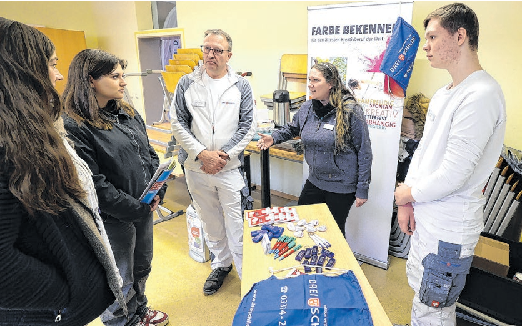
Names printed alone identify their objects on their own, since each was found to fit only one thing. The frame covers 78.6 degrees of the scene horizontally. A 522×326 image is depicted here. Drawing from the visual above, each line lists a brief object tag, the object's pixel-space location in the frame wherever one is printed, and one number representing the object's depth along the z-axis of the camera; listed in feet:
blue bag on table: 3.09
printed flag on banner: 6.69
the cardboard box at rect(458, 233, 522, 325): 5.47
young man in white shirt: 3.95
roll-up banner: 7.17
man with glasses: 6.57
